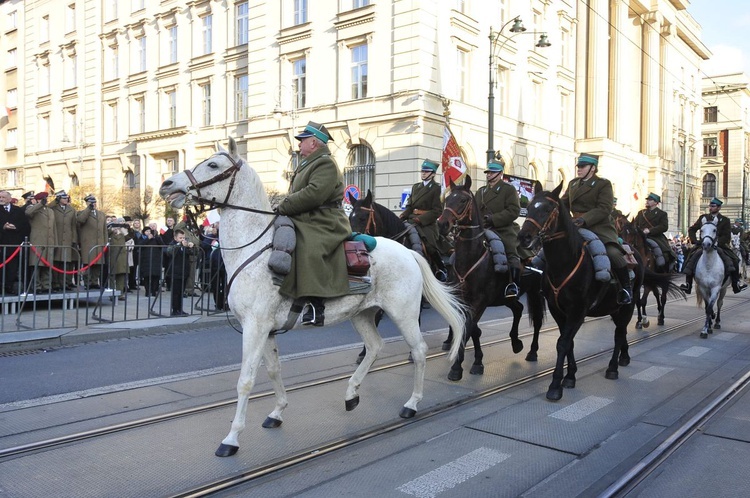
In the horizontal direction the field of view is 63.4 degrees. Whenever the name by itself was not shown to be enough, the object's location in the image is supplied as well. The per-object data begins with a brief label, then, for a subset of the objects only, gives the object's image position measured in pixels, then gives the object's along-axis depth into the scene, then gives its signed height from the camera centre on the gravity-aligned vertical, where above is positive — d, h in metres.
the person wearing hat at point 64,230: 13.40 +0.15
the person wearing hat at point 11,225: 12.50 +0.25
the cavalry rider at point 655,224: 13.48 +0.35
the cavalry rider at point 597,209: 7.62 +0.39
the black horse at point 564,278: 6.82 -0.48
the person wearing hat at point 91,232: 13.95 +0.11
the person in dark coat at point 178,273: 12.77 -0.76
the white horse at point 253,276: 5.05 -0.35
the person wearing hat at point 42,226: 12.73 +0.22
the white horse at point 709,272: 11.74 -0.63
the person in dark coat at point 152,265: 13.80 -0.65
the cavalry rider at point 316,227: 5.19 +0.10
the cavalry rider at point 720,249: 12.02 -0.19
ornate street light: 19.44 +4.50
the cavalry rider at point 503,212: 8.70 +0.40
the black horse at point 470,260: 7.86 -0.29
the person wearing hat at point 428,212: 9.92 +0.43
